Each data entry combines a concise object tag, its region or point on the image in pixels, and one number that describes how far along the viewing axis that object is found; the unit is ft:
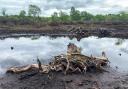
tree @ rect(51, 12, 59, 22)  95.97
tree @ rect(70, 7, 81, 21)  101.51
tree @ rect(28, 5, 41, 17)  103.94
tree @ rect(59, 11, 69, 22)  97.39
